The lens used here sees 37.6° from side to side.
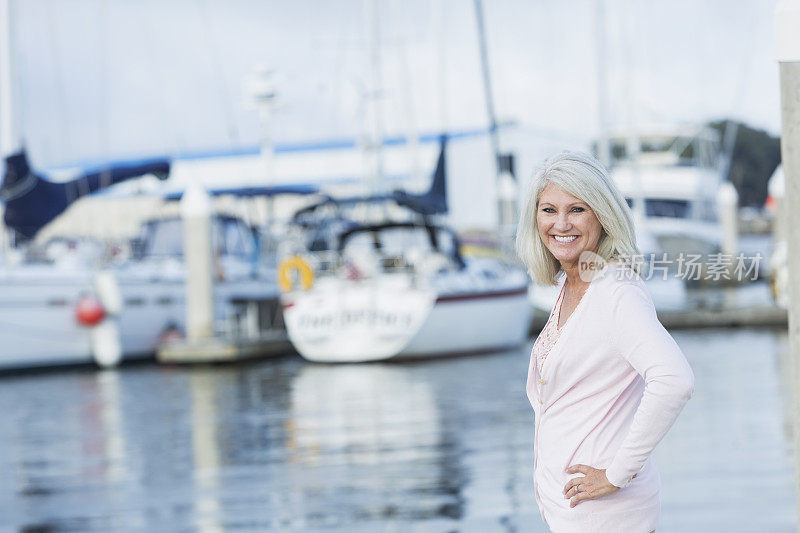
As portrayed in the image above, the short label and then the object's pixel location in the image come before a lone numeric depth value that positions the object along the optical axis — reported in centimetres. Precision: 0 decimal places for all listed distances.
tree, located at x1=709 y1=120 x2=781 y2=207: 8388
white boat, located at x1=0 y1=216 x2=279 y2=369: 1952
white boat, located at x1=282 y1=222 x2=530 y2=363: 1923
